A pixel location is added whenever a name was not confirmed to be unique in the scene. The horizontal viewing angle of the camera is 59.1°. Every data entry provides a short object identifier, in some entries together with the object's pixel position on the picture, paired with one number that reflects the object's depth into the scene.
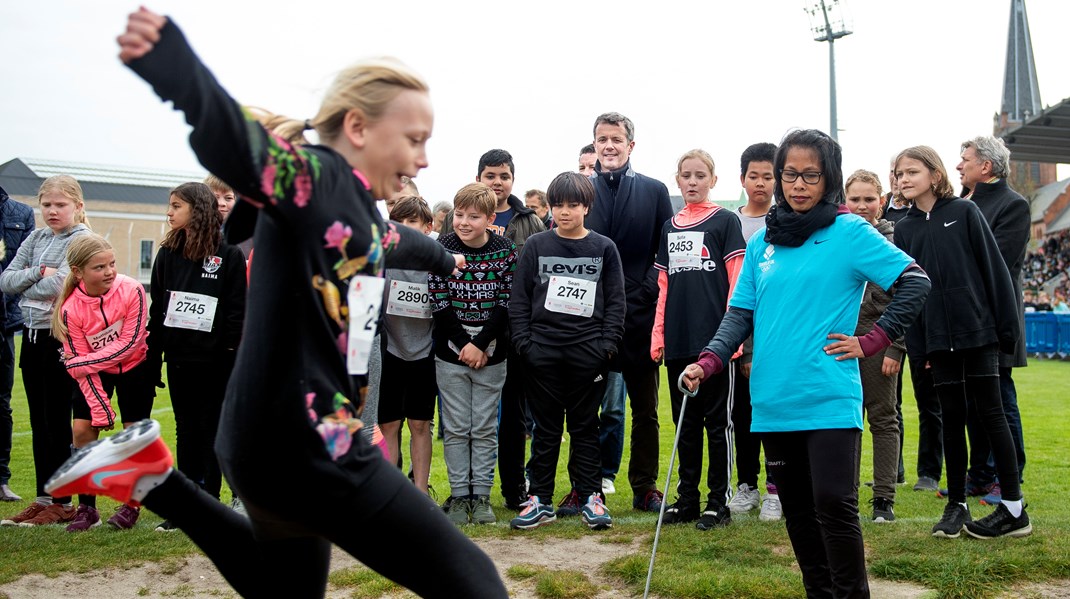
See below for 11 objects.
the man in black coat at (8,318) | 7.01
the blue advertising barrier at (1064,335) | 22.83
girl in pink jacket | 5.85
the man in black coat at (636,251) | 6.36
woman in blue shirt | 3.56
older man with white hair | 6.16
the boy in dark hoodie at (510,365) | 6.45
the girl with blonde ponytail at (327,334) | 2.18
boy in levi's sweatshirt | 5.85
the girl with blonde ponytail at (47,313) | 6.29
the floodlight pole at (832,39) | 23.17
